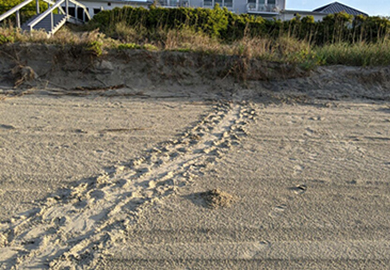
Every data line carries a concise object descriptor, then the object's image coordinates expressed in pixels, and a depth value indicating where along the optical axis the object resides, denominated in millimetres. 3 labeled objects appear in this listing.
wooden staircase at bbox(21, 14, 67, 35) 10661
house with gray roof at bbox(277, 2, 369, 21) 29577
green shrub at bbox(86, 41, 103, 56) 8141
